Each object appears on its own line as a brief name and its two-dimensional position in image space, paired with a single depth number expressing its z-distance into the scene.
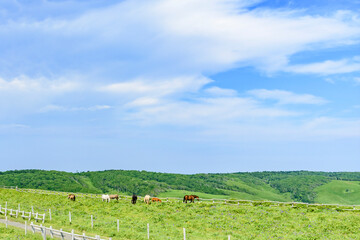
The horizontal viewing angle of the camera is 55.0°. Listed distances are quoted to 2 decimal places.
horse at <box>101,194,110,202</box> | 61.54
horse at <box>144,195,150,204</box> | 57.03
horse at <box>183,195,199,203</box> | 57.81
